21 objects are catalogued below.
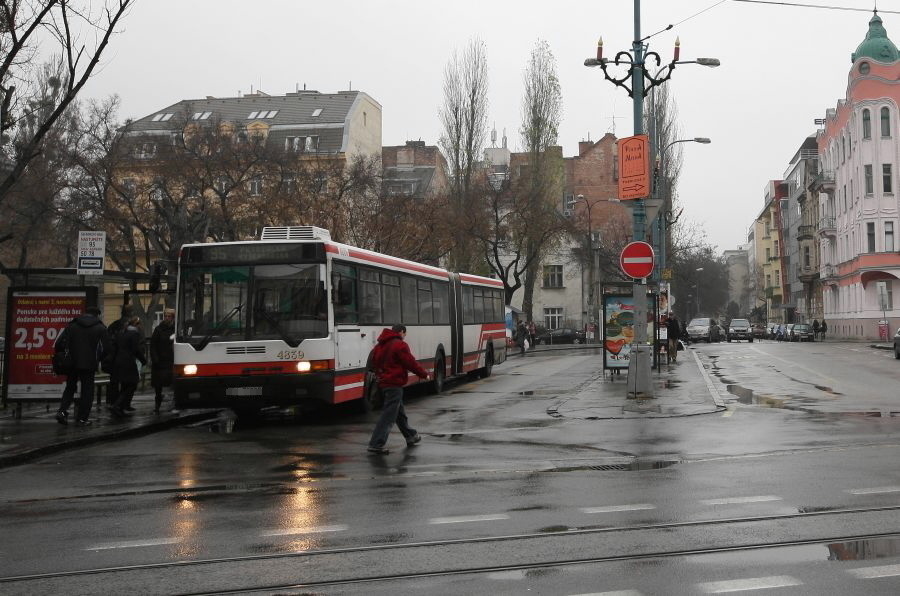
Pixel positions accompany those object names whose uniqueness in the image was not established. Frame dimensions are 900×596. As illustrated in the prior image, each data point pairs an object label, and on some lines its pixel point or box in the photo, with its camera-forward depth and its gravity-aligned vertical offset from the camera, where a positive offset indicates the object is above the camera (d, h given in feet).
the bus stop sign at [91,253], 57.72 +4.78
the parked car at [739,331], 249.55 -0.53
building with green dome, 232.73 +33.30
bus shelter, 59.72 +0.73
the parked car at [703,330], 240.94 -0.15
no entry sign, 67.51 +4.54
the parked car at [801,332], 249.96 -1.05
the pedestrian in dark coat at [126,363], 60.85 -1.28
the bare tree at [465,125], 191.62 +37.70
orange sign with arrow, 69.77 +10.73
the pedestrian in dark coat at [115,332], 62.69 +0.53
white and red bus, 55.11 +0.80
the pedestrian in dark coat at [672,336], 125.59 -0.69
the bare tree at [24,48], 54.75 +15.41
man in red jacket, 44.65 -1.57
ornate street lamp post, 69.67 +8.13
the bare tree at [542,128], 202.49 +39.52
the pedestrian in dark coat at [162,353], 64.44 -0.81
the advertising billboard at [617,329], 91.76 +0.20
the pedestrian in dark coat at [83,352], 54.90 -0.54
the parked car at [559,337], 244.01 -1.07
